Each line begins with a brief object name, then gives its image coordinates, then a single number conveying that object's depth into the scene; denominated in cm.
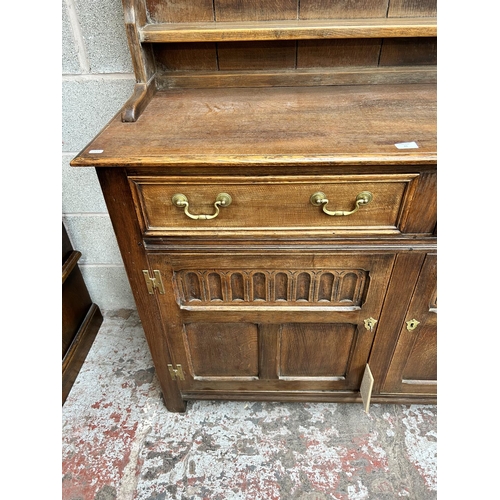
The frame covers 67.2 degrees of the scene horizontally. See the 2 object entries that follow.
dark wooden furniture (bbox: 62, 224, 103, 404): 136
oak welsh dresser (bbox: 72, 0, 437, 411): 76
